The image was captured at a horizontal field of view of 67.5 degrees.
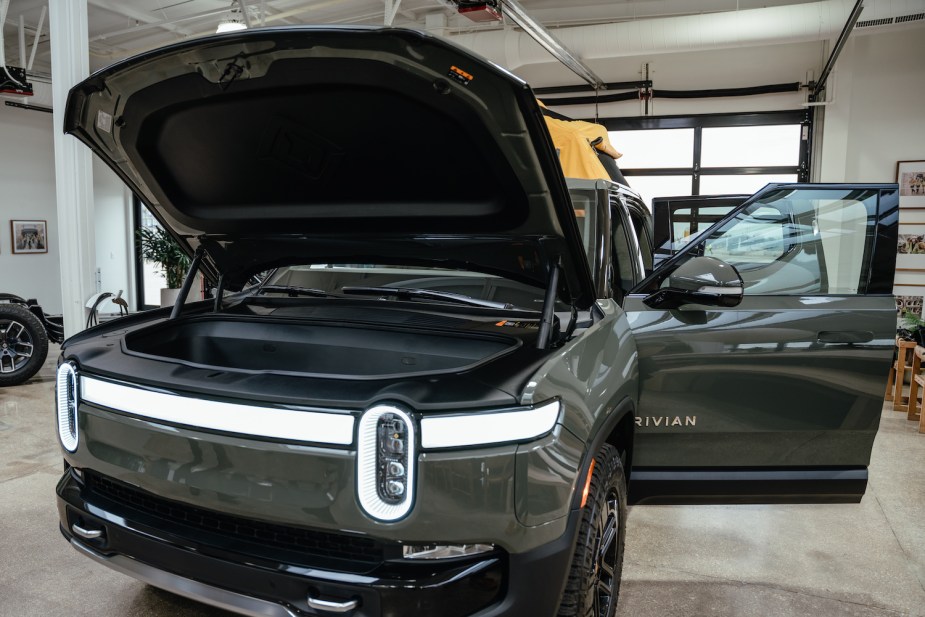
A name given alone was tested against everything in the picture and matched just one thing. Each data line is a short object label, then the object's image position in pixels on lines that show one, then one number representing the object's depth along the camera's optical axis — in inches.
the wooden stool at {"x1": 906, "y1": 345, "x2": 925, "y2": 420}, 199.9
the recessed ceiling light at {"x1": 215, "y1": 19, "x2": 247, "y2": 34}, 268.1
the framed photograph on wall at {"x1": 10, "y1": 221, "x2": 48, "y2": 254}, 410.3
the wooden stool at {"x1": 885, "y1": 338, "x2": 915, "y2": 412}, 213.6
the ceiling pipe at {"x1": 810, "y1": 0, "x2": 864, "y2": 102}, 242.2
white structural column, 186.9
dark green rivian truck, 51.7
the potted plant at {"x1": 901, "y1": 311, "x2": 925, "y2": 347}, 221.2
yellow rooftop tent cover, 172.1
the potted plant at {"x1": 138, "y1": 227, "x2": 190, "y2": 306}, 313.0
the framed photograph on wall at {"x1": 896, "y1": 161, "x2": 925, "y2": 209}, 317.1
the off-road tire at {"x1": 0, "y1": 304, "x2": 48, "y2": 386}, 218.8
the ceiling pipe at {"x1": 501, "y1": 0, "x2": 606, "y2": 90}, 256.5
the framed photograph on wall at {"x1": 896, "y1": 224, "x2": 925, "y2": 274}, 316.8
